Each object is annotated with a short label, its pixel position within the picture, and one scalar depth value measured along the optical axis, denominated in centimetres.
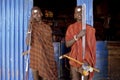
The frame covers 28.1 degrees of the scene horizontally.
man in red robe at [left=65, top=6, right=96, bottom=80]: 370
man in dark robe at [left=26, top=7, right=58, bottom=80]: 401
